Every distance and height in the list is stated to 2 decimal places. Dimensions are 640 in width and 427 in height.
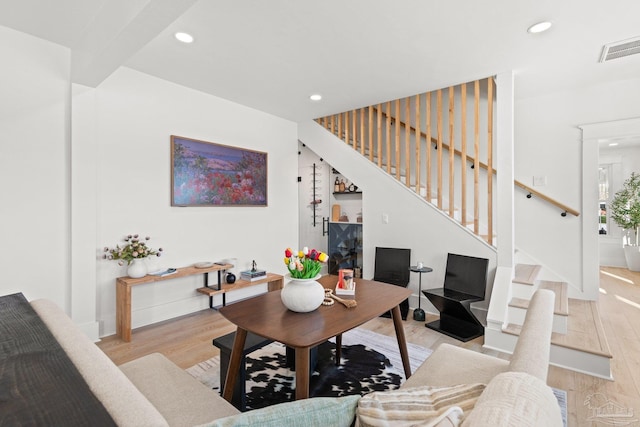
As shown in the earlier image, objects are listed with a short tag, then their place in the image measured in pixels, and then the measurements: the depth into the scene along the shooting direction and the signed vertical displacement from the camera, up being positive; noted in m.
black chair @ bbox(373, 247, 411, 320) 3.85 -0.68
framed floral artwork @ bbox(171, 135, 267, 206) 3.48 +0.48
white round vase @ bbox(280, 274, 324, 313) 1.78 -0.48
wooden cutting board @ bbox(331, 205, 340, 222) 5.85 -0.01
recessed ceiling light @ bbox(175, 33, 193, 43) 2.48 +1.42
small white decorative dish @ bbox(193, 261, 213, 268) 3.53 -0.59
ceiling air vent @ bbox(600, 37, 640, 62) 2.62 +1.43
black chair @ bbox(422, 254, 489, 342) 3.06 -0.86
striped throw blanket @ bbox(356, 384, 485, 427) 0.75 -0.50
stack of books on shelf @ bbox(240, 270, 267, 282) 3.85 -0.77
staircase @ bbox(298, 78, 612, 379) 2.63 +0.20
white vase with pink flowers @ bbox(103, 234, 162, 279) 2.95 -0.39
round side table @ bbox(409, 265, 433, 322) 3.41 -1.10
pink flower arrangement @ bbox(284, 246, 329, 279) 1.84 -0.30
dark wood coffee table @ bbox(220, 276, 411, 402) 1.43 -0.58
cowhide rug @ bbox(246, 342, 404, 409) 2.05 -1.18
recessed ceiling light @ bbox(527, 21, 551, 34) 2.32 +1.40
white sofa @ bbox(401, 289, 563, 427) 0.68 -0.47
